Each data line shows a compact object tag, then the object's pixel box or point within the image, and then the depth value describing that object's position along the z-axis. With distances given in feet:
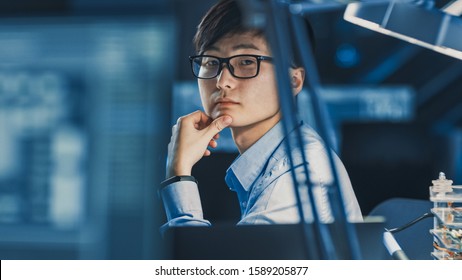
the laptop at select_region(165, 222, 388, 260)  9.37
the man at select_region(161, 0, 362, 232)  9.93
